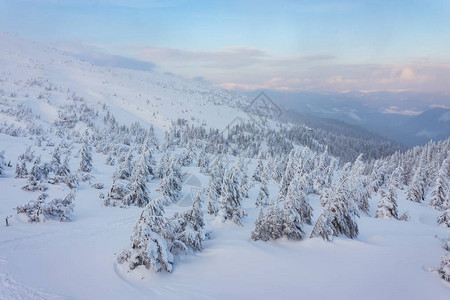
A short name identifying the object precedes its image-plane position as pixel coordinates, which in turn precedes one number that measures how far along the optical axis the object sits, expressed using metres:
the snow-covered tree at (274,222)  14.97
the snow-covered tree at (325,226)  13.79
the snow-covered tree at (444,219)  21.80
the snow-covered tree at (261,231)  14.88
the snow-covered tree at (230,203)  19.67
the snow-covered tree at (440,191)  33.62
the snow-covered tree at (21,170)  29.50
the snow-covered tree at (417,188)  37.22
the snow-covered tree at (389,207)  25.28
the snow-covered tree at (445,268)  9.98
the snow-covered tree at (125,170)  33.47
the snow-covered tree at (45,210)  17.00
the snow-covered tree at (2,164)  29.79
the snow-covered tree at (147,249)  11.17
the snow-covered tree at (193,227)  13.31
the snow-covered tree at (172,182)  29.91
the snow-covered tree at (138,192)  25.66
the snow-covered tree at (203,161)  58.20
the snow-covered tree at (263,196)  28.31
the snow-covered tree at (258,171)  48.72
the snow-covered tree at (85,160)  37.53
